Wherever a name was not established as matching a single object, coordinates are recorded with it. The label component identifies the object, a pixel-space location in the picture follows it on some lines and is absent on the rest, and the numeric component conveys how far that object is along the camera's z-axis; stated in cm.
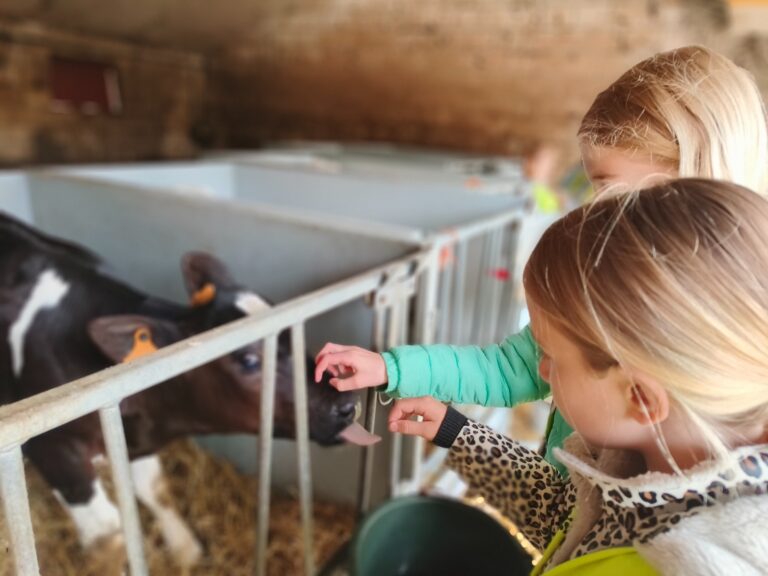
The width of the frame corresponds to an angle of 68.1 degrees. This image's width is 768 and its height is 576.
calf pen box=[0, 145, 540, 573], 120
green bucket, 102
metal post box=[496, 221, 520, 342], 187
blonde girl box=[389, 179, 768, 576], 42
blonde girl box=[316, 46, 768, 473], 55
